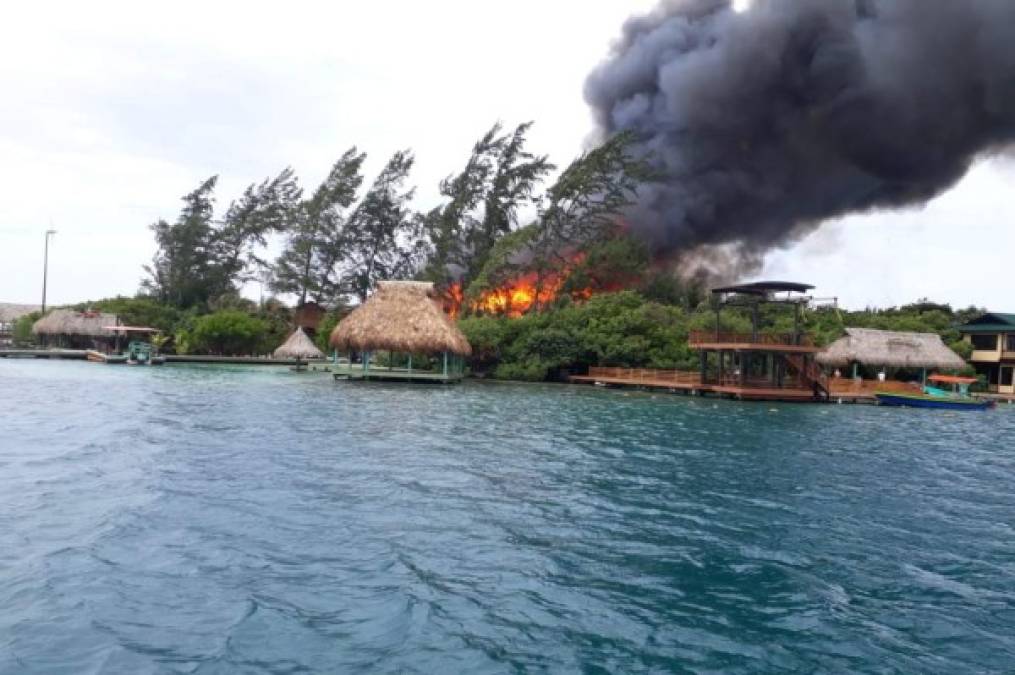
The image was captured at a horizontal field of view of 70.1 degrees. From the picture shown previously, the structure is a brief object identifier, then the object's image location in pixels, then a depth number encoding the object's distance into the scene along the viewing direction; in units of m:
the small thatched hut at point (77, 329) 50.78
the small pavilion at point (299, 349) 42.81
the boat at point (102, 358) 43.84
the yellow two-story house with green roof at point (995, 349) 41.78
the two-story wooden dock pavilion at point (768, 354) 30.98
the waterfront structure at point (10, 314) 61.00
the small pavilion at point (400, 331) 32.81
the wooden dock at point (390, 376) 34.62
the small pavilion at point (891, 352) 36.94
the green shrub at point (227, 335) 50.12
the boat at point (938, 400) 31.45
